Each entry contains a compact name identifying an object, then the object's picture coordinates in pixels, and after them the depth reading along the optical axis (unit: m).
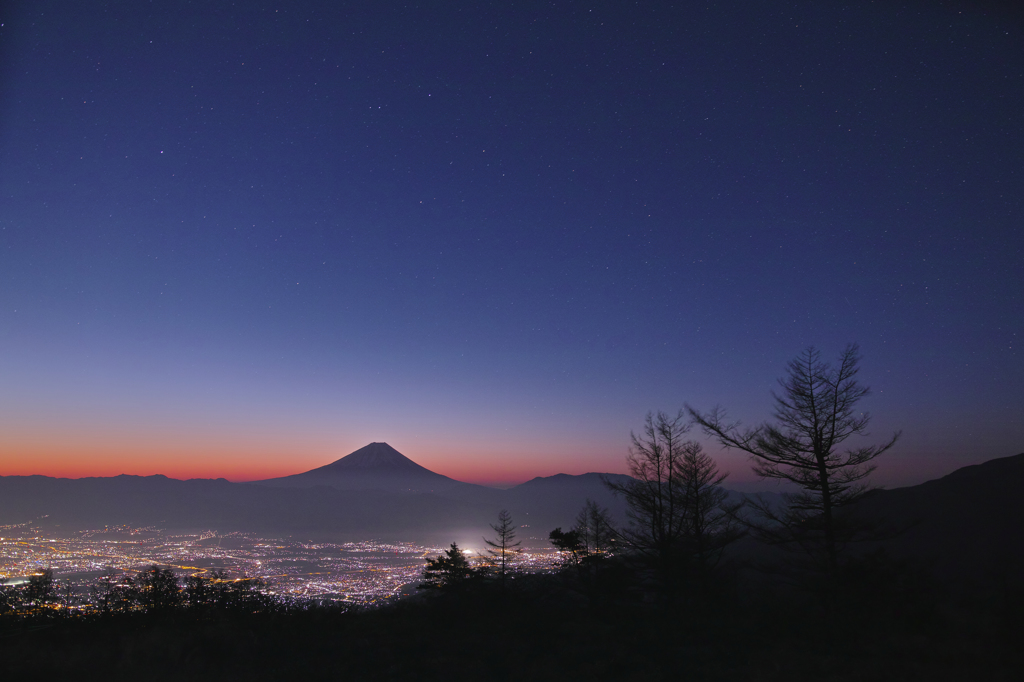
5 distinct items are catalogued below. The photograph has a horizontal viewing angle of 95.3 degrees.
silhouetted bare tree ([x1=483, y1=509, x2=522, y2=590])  28.92
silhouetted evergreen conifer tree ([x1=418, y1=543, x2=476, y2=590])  26.66
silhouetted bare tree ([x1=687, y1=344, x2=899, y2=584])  12.83
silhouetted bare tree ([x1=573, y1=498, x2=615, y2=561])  24.23
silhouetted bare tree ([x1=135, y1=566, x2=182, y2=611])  15.83
